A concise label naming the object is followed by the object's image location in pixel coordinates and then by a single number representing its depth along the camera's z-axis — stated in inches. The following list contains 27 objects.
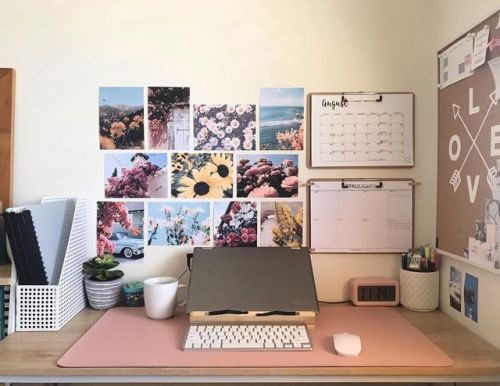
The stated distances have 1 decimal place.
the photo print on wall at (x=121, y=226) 62.5
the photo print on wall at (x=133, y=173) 62.4
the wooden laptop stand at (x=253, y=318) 51.3
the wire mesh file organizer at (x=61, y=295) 50.9
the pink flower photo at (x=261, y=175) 62.4
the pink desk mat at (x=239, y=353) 41.8
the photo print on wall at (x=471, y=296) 50.2
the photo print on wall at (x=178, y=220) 62.6
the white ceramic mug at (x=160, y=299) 54.2
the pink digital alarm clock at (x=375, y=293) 60.2
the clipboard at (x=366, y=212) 62.2
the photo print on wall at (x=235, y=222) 62.5
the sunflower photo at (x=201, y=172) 62.5
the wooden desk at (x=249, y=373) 40.6
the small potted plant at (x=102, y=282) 58.3
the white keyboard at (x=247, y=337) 44.8
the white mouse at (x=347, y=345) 43.2
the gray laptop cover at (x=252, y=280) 52.1
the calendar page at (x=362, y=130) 62.1
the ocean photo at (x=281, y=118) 62.1
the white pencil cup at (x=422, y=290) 58.1
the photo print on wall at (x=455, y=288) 54.0
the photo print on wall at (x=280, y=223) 62.5
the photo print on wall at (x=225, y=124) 62.2
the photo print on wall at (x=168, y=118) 62.1
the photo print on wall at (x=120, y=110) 62.2
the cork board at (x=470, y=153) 45.2
